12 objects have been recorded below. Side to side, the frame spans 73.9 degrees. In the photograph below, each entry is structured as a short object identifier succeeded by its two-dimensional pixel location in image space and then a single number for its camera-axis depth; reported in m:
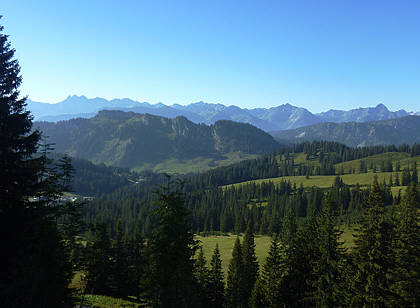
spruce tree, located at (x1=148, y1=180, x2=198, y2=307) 23.02
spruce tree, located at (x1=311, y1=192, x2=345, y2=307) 34.16
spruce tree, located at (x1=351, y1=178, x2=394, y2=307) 29.48
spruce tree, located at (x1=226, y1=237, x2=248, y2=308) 50.75
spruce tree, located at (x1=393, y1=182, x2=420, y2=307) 29.38
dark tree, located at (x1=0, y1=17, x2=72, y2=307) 17.31
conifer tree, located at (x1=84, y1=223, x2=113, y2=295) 47.81
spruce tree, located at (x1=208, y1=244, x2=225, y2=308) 53.41
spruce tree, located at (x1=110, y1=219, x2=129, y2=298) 53.34
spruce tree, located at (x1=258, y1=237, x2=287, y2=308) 40.88
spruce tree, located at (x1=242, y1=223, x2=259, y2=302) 53.00
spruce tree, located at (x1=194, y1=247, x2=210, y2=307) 49.56
